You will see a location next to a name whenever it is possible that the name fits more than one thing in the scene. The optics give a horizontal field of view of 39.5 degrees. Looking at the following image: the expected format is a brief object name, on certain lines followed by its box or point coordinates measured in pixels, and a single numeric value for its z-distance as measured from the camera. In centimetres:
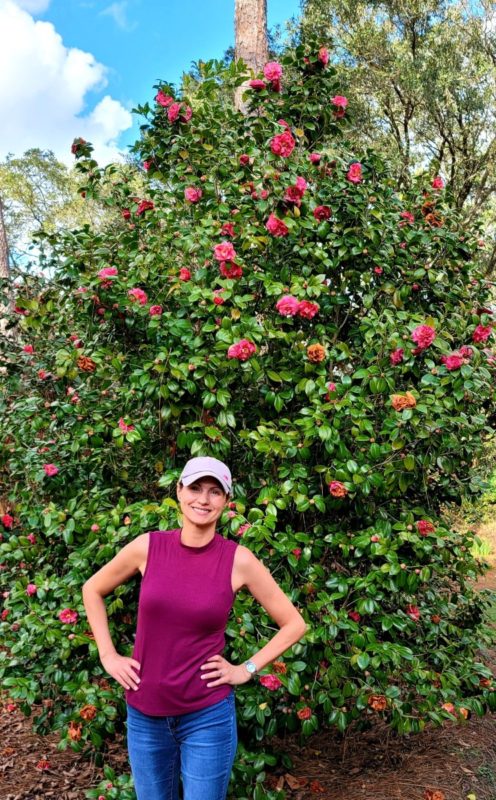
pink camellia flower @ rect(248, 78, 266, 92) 349
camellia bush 290
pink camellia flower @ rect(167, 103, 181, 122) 354
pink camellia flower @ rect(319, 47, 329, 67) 356
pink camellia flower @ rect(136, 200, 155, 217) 363
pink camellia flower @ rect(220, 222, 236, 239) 321
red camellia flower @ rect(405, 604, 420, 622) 319
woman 194
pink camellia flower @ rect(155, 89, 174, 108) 362
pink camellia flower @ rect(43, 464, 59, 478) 305
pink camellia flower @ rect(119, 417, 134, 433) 297
